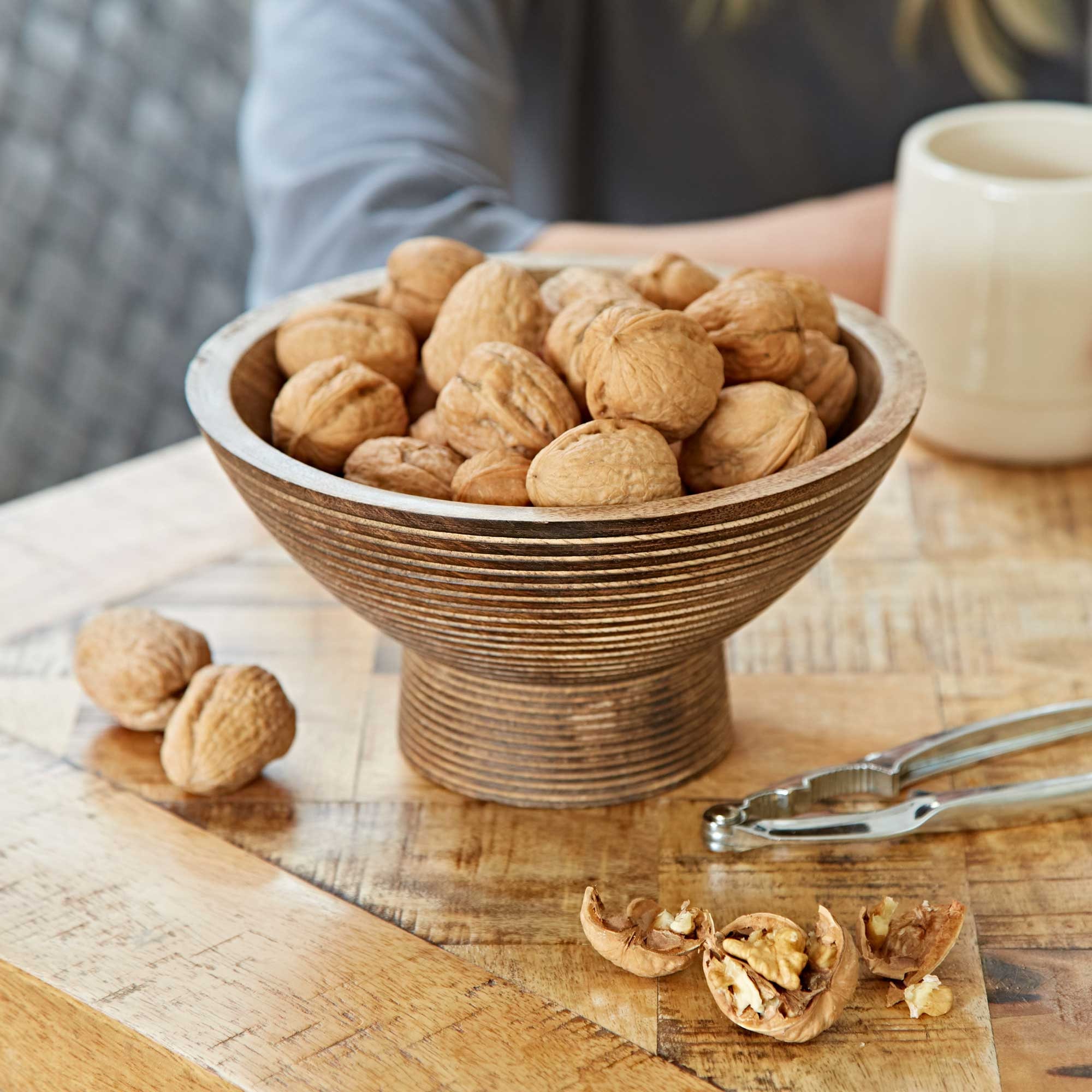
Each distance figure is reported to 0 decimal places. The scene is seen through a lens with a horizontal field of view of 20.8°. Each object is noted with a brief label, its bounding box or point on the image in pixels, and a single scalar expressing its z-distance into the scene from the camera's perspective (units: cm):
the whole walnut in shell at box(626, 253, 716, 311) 77
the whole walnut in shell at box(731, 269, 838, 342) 76
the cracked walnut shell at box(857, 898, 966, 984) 69
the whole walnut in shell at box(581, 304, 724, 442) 71
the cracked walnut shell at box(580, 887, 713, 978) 69
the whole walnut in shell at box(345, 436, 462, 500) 72
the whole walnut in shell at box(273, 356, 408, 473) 74
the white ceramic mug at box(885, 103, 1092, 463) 89
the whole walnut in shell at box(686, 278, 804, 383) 73
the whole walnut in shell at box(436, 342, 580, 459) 72
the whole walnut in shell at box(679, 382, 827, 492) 71
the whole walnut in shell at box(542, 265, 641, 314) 76
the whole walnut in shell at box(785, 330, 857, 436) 75
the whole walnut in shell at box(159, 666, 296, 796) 75
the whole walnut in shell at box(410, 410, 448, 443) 75
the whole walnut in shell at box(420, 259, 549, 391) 75
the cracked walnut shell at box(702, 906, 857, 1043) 67
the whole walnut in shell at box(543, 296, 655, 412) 74
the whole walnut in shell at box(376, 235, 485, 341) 78
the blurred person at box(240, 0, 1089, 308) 109
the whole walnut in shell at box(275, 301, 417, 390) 76
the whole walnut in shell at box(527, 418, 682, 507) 69
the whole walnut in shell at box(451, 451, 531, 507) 71
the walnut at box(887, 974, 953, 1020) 68
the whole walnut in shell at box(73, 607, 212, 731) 77
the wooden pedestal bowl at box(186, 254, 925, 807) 68
